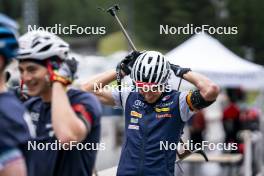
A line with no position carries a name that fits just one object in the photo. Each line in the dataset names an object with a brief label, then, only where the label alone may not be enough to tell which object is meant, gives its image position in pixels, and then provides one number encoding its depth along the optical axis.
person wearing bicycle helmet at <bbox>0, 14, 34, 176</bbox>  7.32
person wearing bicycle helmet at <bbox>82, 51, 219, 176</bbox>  12.36
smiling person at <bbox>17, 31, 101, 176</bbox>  8.64
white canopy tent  29.84
